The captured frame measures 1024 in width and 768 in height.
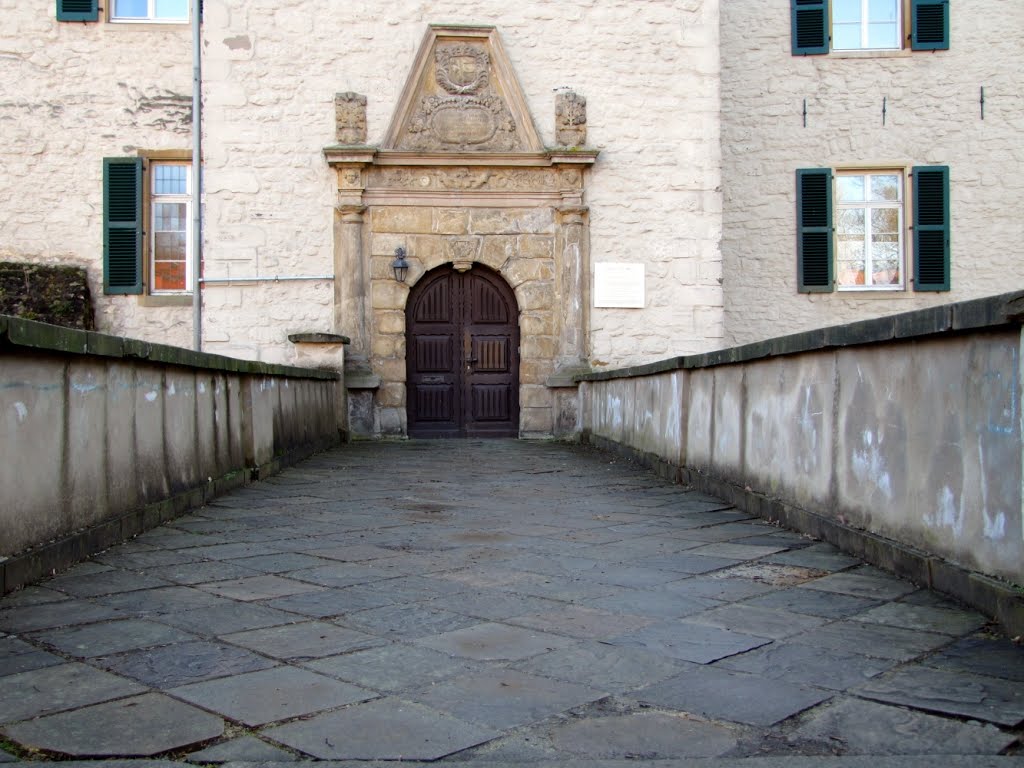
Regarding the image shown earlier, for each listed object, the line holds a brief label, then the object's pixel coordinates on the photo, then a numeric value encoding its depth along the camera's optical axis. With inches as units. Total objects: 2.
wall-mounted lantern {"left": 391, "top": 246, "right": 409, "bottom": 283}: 512.7
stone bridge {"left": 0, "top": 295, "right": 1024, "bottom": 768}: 86.7
